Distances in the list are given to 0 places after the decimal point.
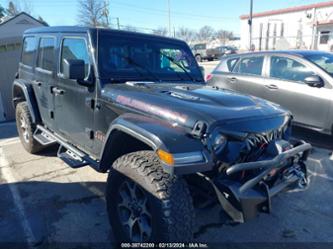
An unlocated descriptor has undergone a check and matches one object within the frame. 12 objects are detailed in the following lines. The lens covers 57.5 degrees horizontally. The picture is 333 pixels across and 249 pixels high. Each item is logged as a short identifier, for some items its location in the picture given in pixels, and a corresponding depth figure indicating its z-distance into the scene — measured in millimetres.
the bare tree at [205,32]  89625
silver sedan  5266
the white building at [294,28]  31094
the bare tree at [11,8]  41112
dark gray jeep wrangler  2191
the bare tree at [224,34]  82225
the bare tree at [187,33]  77875
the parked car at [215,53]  33469
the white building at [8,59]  7785
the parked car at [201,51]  33591
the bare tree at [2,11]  37578
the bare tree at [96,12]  33256
